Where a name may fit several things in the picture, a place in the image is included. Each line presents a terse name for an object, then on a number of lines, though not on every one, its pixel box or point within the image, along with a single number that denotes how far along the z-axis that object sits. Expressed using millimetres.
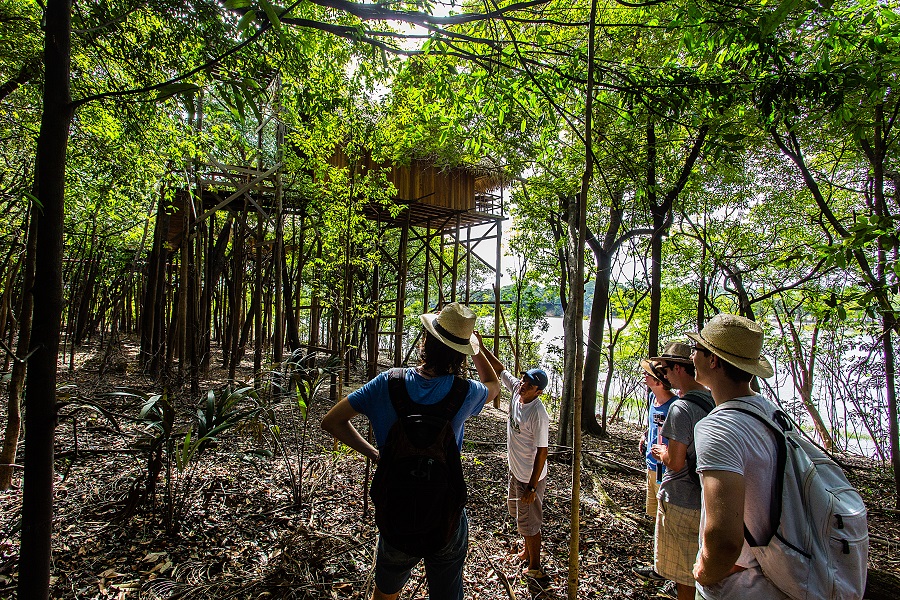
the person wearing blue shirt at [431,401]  2104
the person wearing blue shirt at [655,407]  3535
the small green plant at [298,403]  3992
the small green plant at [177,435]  3279
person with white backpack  1481
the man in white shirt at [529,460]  3621
